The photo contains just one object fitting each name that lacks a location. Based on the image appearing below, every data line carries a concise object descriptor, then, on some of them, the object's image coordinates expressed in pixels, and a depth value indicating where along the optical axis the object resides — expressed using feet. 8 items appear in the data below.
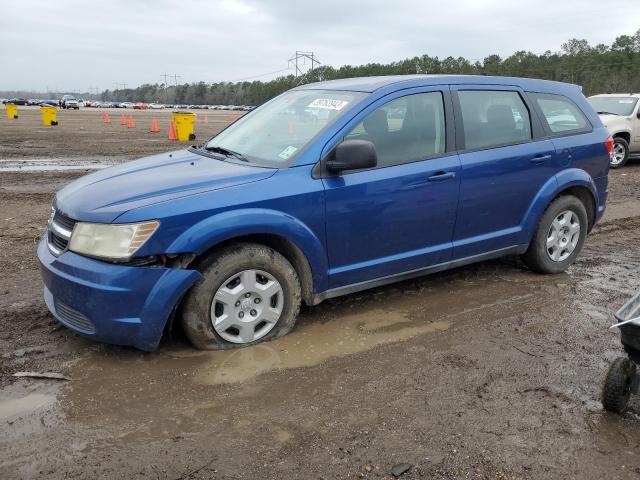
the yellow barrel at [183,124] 67.72
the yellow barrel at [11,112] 108.06
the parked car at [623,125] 43.09
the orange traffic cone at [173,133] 68.69
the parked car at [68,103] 213.66
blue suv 11.18
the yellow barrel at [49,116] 91.81
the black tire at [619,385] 9.83
